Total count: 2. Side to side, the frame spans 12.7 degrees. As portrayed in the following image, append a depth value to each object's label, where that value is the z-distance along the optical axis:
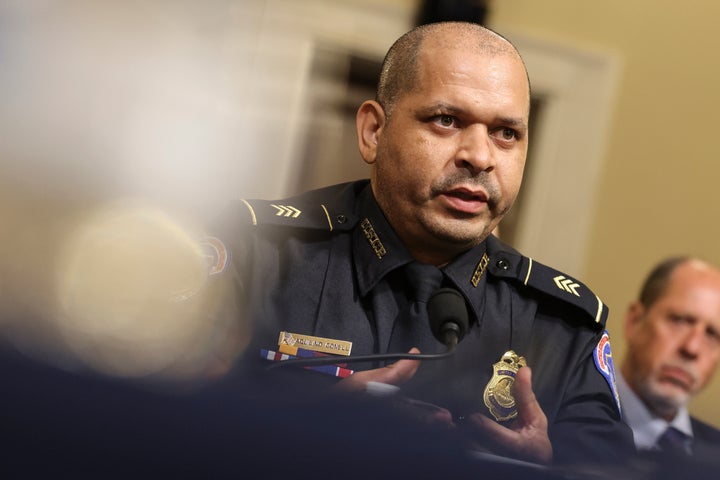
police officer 2.99
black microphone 2.80
